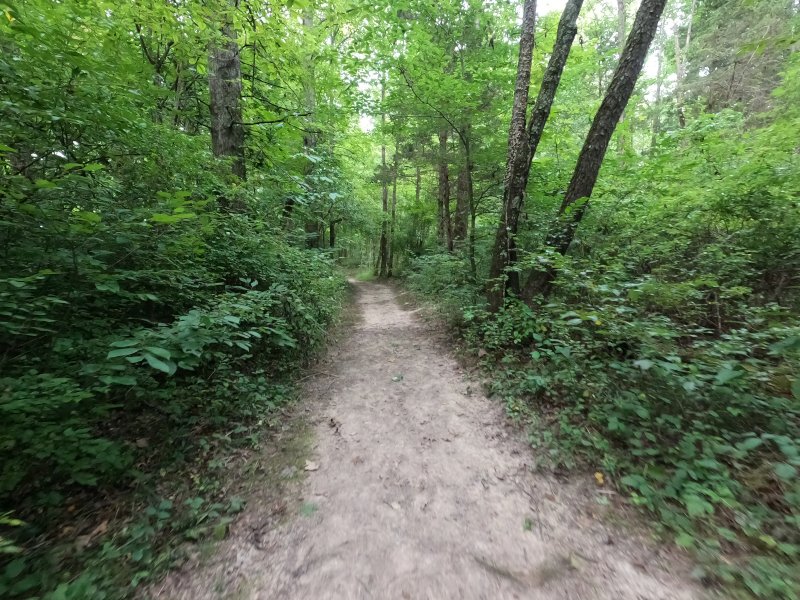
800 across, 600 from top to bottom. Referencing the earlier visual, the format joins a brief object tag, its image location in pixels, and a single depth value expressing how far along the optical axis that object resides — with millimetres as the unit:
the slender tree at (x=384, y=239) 19891
